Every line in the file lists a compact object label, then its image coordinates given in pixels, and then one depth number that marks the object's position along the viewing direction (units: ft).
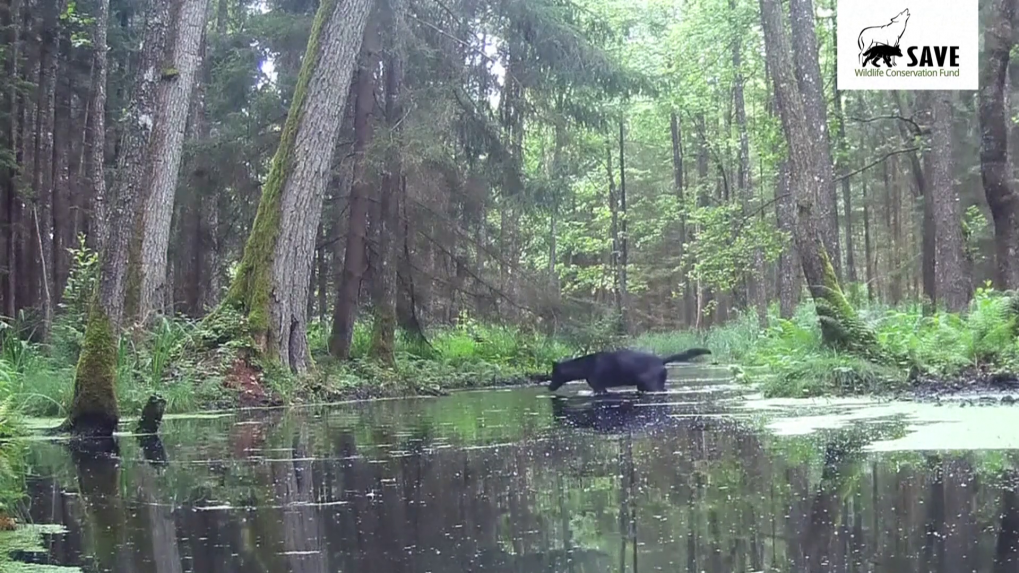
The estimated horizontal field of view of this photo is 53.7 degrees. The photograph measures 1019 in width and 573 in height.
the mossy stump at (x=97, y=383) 21.83
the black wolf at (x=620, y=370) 34.76
